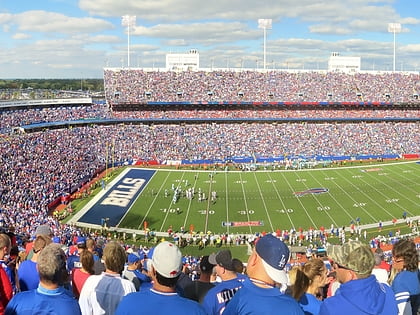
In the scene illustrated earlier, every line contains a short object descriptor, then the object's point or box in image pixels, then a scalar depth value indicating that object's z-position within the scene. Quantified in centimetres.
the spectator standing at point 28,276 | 505
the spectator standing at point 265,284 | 292
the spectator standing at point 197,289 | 497
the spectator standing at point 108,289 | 445
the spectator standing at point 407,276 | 449
